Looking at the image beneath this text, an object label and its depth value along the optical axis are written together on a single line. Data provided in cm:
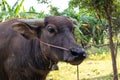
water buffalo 357
